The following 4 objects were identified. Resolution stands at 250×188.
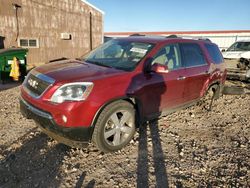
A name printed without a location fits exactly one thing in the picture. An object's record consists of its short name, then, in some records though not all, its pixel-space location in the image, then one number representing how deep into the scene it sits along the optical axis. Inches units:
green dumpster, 354.9
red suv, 131.0
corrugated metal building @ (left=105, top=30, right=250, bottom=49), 1103.6
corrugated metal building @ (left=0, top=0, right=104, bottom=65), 569.3
